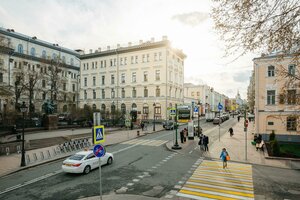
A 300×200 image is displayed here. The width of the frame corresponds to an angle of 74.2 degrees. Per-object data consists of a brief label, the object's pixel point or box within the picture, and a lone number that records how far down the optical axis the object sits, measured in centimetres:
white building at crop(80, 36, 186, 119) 5656
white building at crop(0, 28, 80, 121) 4516
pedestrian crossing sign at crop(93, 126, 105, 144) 910
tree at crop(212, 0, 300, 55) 638
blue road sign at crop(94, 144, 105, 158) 918
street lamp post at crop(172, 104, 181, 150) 2224
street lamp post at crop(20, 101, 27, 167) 1558
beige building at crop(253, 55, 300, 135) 2790
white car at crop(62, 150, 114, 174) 1308
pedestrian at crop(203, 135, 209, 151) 2108
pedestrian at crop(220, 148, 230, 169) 1462
